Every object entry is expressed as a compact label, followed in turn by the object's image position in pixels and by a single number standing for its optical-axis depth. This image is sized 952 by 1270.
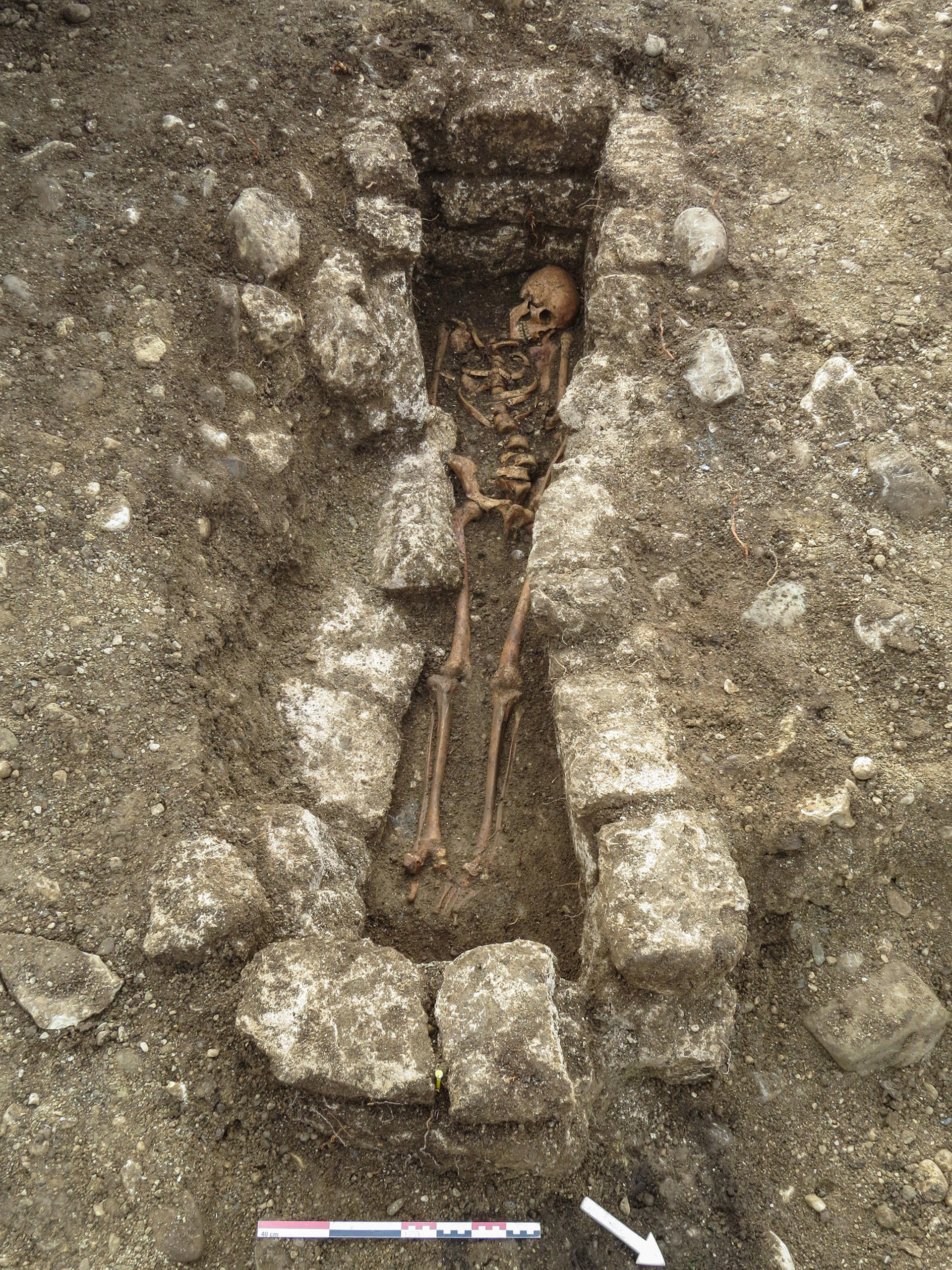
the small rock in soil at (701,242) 3.99
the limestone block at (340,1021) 2.35
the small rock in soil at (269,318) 3.68
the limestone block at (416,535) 3.88
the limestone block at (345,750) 3.30
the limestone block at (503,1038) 2.34
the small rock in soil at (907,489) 3.32
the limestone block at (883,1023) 2.69
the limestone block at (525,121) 4.52
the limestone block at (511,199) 4.79
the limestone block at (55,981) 2.34
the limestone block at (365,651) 3.61
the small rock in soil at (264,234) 3.75
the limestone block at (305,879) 2.72
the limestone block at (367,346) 3.93
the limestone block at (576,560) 3.28
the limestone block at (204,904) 2.44
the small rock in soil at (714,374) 3.69
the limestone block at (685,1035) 2.54
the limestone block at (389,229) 4.21
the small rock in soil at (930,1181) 2.54
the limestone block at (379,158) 4.24
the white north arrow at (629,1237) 2.43
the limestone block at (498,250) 4.95
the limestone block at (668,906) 2.48
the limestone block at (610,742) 2.87
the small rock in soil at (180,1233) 2.21
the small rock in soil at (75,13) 4.05
